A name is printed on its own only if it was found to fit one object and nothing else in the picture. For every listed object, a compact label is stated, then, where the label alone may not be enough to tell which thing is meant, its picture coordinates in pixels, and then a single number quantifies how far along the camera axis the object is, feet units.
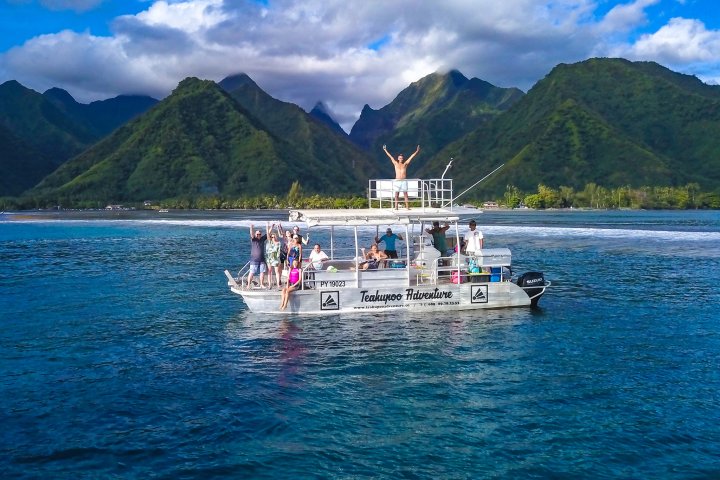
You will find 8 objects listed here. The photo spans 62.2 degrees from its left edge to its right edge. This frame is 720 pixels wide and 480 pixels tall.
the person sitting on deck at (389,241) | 89.64
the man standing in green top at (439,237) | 89.92
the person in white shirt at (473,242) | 89.92
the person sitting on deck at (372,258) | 85.78
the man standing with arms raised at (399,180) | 85.35
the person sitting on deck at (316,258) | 86.28
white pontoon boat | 84.28
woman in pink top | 82.93
